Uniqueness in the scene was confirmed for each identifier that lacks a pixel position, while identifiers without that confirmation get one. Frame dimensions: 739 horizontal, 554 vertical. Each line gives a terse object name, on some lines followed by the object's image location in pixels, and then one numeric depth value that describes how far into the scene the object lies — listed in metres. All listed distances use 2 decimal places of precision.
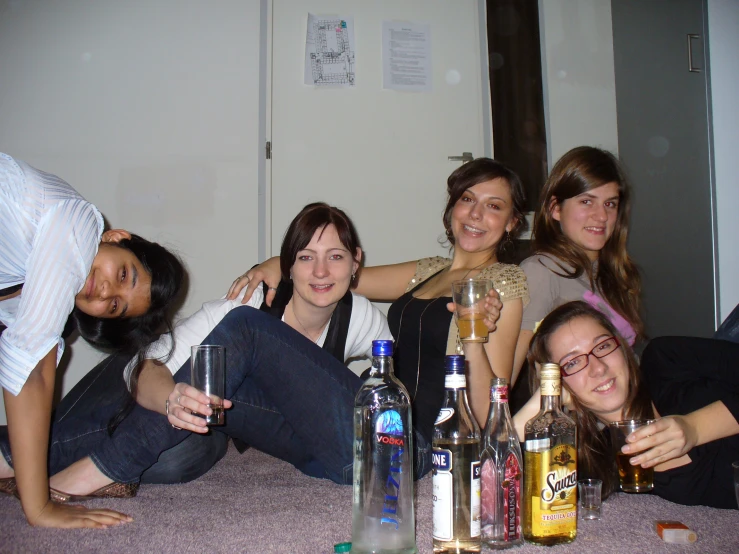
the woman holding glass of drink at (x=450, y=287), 1.81
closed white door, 3.18
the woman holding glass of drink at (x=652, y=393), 1.40
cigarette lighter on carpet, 1.22
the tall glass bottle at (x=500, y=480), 1.04
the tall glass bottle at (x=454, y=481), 0.99
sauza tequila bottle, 1.07
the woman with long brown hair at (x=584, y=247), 1.96
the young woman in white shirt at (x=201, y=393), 1.55
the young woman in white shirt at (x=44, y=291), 1.27
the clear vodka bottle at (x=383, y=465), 1.03
